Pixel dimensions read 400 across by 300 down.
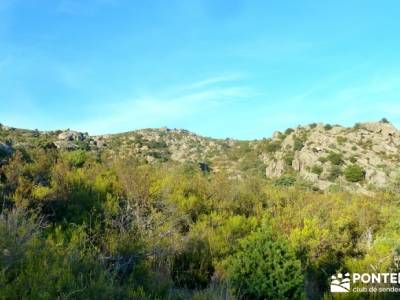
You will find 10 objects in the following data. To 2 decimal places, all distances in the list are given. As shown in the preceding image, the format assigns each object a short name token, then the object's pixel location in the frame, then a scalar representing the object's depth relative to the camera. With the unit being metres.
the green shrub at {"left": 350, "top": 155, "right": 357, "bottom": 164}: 41.43
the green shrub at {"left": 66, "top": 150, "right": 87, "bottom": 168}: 15.23
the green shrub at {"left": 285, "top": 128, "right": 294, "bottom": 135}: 56.20
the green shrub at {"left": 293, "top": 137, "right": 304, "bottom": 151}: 48.91
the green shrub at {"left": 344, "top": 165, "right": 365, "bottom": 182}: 36.47
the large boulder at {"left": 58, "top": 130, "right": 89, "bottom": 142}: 45.43
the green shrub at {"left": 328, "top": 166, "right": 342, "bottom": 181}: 38.31
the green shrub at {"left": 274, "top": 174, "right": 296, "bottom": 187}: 29.42
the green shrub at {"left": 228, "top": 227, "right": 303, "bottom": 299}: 7.22
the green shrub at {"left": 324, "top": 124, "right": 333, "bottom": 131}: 53.54
